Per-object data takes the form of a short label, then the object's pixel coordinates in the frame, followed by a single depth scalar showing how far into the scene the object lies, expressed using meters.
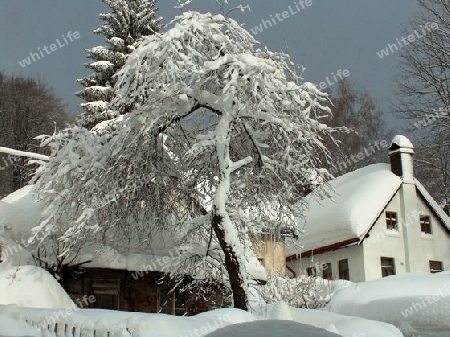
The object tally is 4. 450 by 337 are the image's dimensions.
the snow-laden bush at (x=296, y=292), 18.77
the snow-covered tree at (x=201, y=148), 12.32
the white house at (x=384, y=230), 27.53
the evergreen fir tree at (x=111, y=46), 30.31
